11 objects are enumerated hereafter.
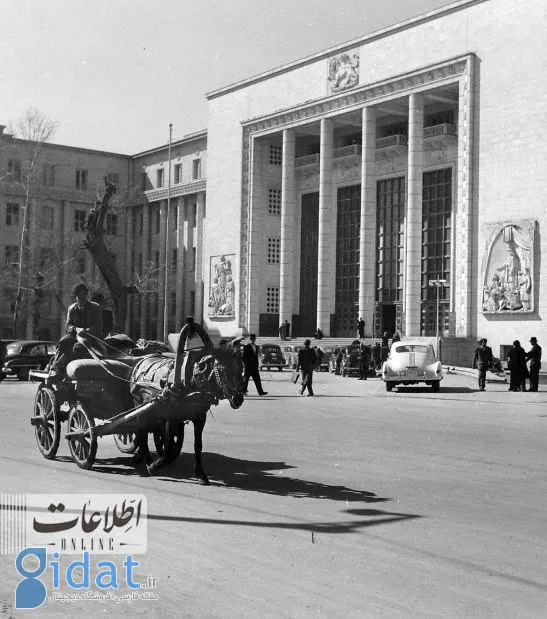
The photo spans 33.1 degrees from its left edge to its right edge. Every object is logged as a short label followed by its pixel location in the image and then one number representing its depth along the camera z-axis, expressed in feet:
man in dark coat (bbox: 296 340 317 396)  85.35
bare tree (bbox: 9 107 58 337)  170.19
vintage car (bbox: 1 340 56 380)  106.01
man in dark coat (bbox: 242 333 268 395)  83.76
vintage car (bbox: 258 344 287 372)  140.26
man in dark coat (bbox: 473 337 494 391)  95.81
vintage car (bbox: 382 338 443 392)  96.53
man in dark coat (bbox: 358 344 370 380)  117.91
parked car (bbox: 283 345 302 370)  141.83
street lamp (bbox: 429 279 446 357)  131.62
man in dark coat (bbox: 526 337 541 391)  91.61
